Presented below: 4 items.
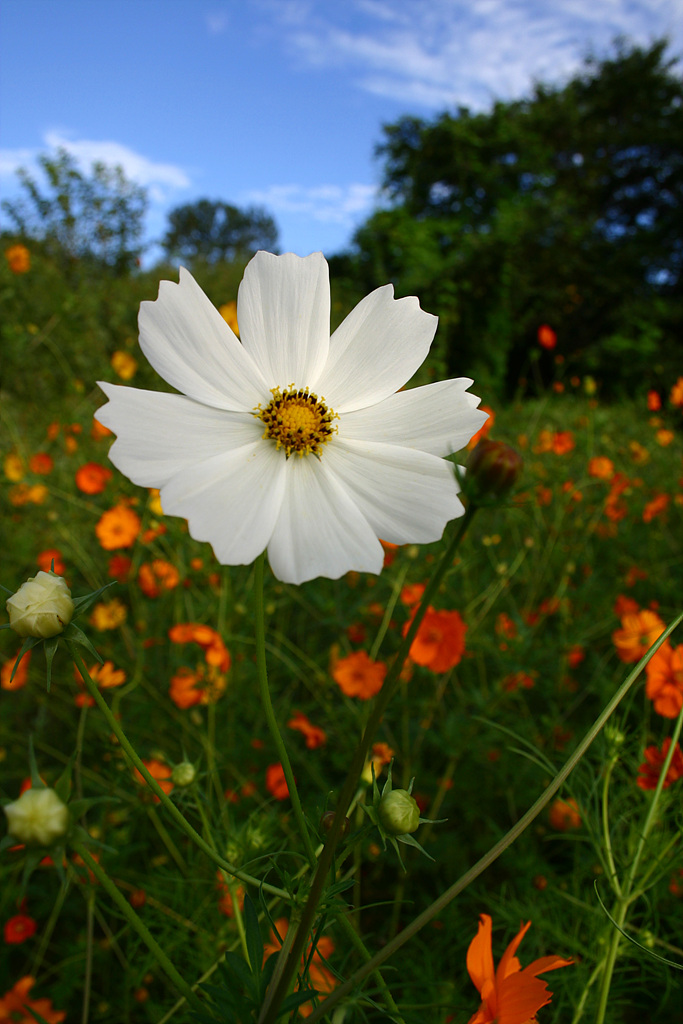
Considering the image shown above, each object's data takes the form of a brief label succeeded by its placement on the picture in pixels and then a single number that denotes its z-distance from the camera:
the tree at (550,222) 6.58
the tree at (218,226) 26.12
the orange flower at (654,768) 0.59
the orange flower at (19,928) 0.81
